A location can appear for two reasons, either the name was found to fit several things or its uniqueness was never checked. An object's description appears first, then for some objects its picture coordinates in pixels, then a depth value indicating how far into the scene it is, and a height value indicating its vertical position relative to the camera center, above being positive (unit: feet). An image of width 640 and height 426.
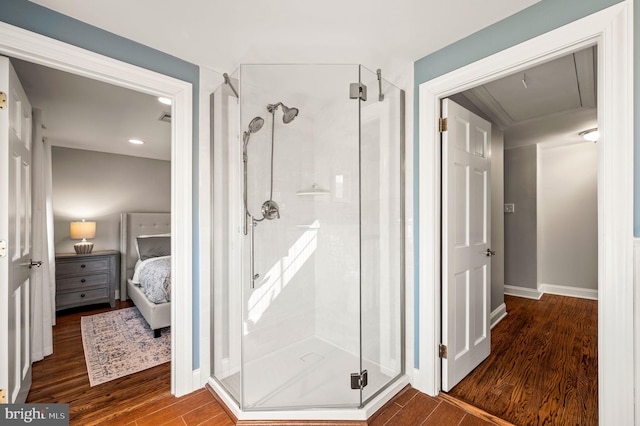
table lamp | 13.70 -0.98
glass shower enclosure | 6.19 -0.69
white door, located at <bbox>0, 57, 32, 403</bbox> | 5.00 -0.47
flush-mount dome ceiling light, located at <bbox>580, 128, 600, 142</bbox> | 12.21 +3.24
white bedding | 10.23 -2.50
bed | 14.38 -1.19
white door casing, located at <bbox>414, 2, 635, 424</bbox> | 4.21 +0.23
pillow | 14.23 -1.66
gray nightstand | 12.66 -2.97
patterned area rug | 7.94 -4.26
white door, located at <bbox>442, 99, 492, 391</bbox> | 6.71 -0.78
